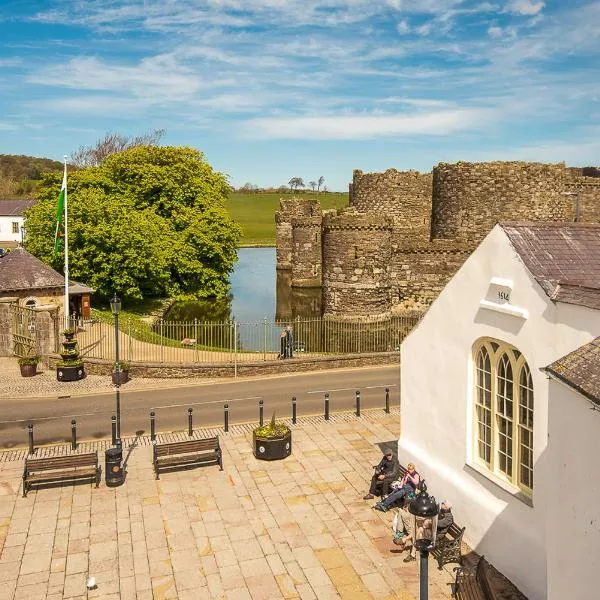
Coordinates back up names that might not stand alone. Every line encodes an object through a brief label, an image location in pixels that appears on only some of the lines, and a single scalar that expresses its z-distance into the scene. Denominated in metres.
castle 36.50
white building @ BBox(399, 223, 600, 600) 7.39
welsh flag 27.61
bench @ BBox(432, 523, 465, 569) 11.58
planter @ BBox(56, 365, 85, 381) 24.28
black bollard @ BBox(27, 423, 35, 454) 16.58
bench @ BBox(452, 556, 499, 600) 9.61
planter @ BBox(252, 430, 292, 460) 16.34
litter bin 14.89
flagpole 27.84
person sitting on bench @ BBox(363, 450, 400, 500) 14.17
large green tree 38.53
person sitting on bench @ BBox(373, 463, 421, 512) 13.34
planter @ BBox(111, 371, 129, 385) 24.25
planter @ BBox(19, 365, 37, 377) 24.97
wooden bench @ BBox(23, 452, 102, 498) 14.48
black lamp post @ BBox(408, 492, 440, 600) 7.76
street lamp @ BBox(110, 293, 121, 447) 18.27
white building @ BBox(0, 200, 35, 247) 86.12
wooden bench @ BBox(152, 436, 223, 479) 15.47
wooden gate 26.89
